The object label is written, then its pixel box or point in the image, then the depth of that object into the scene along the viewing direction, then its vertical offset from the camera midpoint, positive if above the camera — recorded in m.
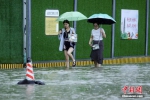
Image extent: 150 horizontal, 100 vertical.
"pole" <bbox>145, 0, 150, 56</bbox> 26.15 +0.02
